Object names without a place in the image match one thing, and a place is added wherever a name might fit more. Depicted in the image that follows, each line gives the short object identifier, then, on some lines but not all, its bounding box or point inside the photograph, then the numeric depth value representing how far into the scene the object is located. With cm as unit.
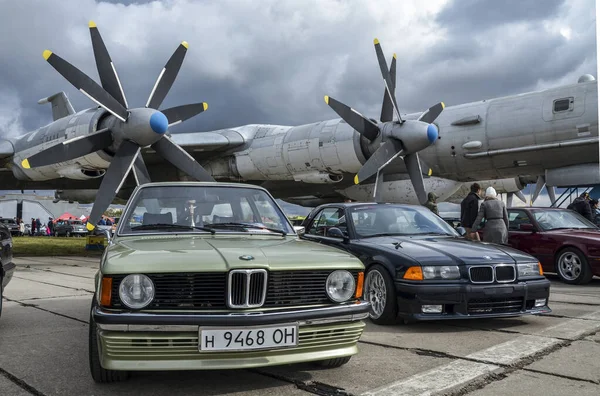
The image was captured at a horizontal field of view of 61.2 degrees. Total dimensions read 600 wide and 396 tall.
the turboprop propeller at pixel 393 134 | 1340
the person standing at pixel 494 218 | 873
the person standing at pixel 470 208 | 1027
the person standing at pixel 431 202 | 1291
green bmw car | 293
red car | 846
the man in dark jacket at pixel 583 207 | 1250
